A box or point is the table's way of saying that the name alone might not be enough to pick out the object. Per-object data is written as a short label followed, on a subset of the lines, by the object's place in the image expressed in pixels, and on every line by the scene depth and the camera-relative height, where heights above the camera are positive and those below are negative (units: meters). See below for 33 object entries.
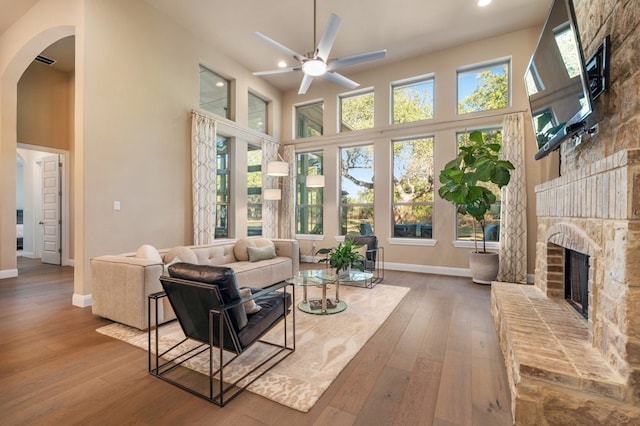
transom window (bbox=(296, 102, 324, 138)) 7.18 +2.31
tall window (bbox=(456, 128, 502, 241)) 5.36 -0.16
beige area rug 1.96 -1.20
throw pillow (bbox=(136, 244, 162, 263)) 3.13 -0.47
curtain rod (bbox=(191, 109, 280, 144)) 5.43 +1.79
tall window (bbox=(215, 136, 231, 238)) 6.15 +0.49
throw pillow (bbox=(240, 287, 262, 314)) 2.14 -0.72
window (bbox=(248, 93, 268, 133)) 6.90 +2.39
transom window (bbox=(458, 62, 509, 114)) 5.36 +2.34
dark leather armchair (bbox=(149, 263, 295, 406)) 1.92 -0.81
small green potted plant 3.49 -0.56
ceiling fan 3.27 +1.85
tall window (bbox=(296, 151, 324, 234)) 7.18 +0.33
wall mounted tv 2.05 +1.10
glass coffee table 3.33 -0.84
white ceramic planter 4.79 -0.91
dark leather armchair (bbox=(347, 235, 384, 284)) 5.14 -0.75
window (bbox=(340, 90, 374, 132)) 6.58 +2.31
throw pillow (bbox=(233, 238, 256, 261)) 4.65 -0.61
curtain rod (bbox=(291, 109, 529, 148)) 5.39 +1.73
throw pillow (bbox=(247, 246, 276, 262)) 4.54 -0.67
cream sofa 2.88 -0.75
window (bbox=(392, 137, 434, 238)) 5.94 +0.50
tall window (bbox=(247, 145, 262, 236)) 6.79 +0.49
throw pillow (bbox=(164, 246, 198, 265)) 3.55 -0.55
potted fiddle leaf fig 4.44 +0.45
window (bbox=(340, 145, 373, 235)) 6.59 +0.50
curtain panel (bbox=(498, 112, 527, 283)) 4.91 -0.05
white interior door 6.52 +0.00
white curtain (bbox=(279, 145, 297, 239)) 7.20 +0.35
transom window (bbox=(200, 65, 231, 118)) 5.70 +2.41
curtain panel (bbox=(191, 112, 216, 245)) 5.13 +0.62
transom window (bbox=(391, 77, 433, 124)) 5.98 +2.34
